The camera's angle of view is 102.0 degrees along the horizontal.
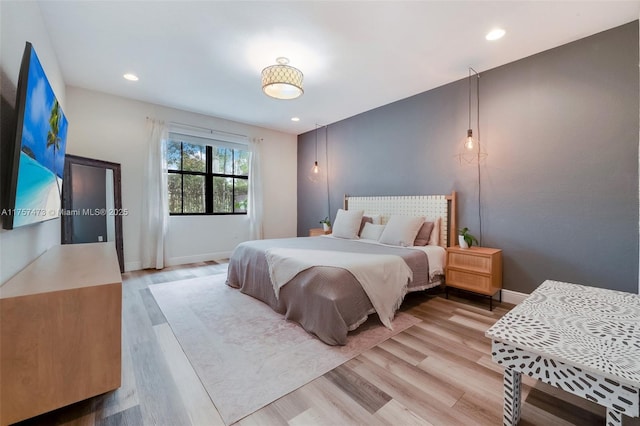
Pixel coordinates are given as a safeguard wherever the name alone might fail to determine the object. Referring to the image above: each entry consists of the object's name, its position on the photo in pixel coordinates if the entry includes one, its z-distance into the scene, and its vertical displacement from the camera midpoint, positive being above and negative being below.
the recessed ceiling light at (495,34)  2.36 +1.63
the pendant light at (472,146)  3.13 +0.78
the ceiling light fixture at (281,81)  2.54 +1.31
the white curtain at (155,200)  4.21 +0.19
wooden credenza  1.18 -0.63
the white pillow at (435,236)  3.38 -0.35
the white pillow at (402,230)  3.29 -0.27
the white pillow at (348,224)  3.95 -0.23
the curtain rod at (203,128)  4.42 +1.51
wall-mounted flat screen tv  1.29 +0.37
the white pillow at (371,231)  3.77 -0.32
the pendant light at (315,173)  5.35 +0.81
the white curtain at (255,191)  5.32 +0.41
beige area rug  1.55 -1.06
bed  2.13 -0.56
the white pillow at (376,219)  4.04 -0.14
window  4.63 +0.67
